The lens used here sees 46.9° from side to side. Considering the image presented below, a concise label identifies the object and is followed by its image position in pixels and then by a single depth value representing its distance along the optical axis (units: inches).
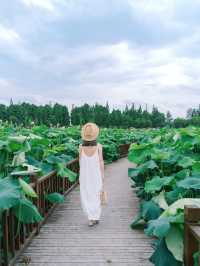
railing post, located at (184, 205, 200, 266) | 55.8
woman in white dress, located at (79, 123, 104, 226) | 130.8
